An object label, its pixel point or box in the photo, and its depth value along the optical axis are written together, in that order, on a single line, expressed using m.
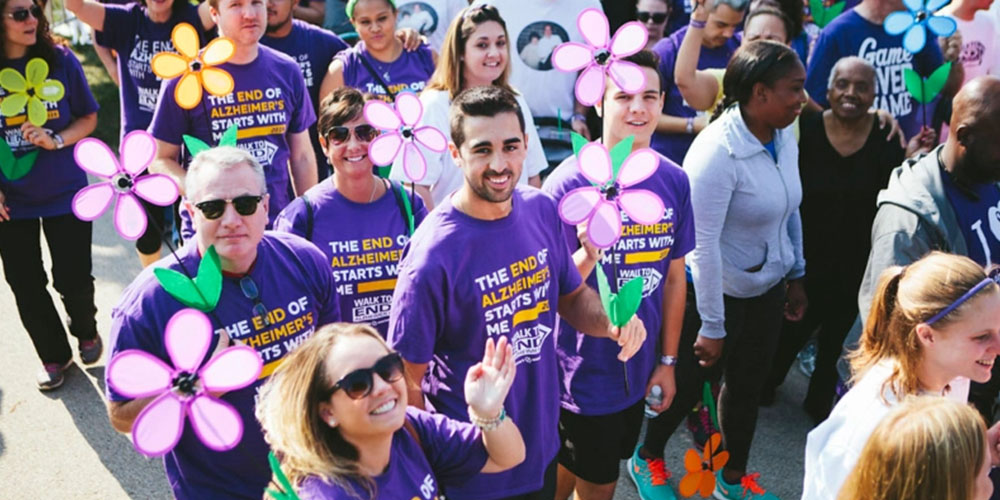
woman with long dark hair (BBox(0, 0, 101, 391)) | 4.26
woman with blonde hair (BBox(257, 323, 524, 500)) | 2.01
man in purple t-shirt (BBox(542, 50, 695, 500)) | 3.17
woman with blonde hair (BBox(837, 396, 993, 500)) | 1.94
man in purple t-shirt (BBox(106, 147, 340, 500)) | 2.42
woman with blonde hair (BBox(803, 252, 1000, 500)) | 2.39
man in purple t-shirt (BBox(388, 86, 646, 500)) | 2.57
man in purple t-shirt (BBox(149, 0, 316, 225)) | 3.72
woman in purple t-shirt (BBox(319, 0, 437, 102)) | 4.45
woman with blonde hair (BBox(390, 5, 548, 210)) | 3.83
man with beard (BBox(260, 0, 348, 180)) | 4.70
